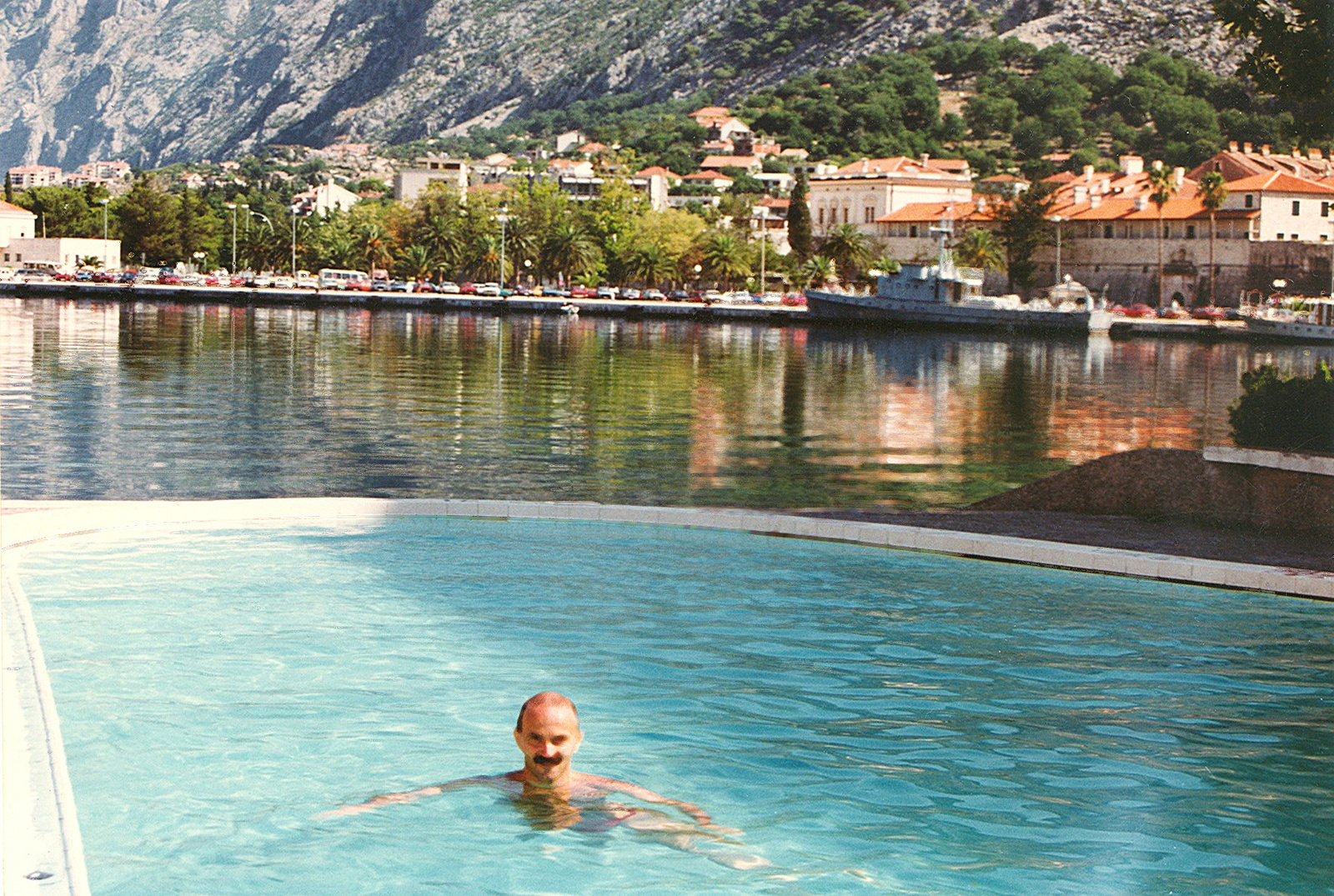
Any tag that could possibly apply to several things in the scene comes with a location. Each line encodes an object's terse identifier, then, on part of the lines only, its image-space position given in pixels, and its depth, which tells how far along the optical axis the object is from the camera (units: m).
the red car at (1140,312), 109.22
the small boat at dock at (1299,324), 91.44
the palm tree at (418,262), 128.50
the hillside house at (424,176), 184.75
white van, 120.06
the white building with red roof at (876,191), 154.38
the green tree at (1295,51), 17.92
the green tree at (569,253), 125.25
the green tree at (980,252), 125.62
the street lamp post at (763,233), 127.76
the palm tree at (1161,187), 115.38
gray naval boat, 102.25
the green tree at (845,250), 128.50
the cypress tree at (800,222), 123.50
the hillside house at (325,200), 177.50
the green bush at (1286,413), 15.38
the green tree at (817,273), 128.50
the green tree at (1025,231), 124.25
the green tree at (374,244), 137.75
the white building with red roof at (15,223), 130.88
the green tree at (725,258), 126.00
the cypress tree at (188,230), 140.12
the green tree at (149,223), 136.75
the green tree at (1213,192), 110.81
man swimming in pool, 6.61
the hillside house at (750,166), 197.62
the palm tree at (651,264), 126.88
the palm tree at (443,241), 129.25
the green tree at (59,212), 136.62
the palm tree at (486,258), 128.25
